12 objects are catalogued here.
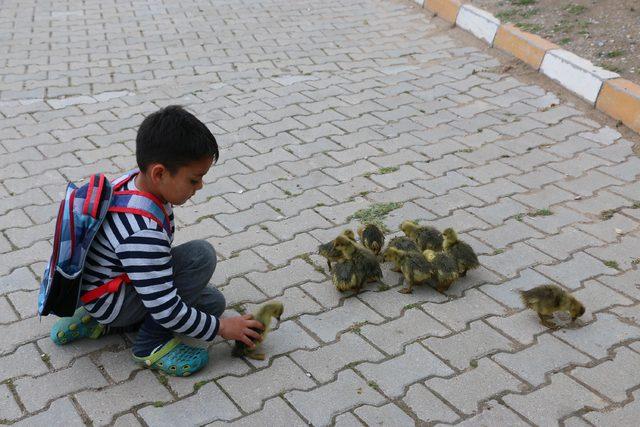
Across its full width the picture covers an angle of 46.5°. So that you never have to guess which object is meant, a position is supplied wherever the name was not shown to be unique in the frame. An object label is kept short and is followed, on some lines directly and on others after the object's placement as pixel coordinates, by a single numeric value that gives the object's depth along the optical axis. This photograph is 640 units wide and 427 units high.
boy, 3.38
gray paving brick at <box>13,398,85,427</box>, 3.29
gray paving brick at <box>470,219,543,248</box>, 4.91
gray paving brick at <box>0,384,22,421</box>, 3.34
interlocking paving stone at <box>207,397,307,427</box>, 3.30
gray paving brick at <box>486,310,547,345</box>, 3.96
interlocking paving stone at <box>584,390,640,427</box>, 3.34
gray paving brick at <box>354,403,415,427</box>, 3.33
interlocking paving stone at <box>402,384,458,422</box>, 3.36
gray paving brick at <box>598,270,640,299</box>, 4.37
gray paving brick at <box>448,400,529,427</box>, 3.33
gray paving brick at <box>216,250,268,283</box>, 4.52
